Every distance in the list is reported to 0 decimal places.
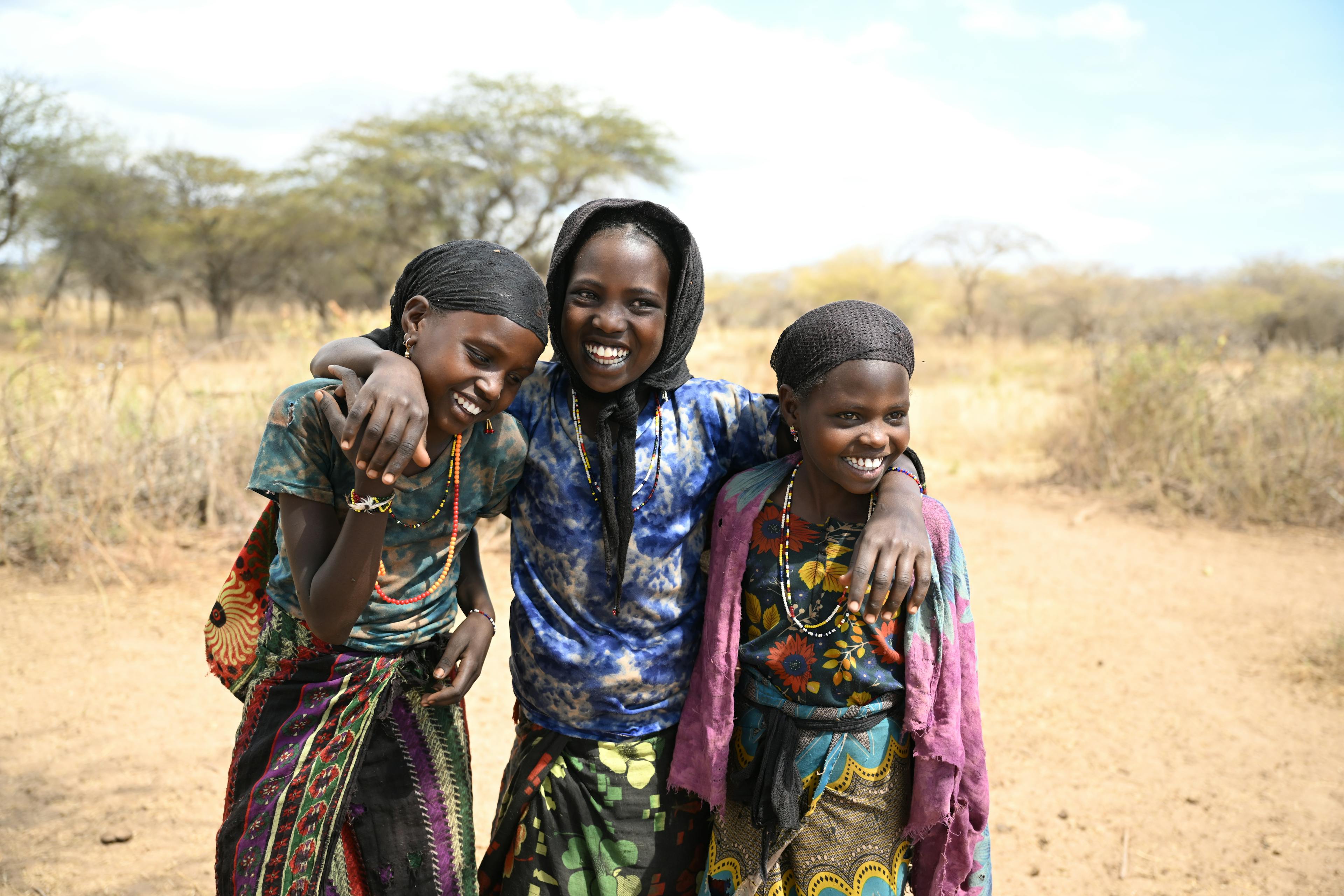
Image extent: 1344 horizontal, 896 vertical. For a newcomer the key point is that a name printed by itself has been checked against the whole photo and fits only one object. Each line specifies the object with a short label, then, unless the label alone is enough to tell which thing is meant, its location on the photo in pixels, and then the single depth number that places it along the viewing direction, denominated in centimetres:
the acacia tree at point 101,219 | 2042
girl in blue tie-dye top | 170
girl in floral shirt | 161
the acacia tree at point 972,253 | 2878
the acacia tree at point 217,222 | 2117
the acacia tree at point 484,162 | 2188
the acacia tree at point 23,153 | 1902
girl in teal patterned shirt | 146
